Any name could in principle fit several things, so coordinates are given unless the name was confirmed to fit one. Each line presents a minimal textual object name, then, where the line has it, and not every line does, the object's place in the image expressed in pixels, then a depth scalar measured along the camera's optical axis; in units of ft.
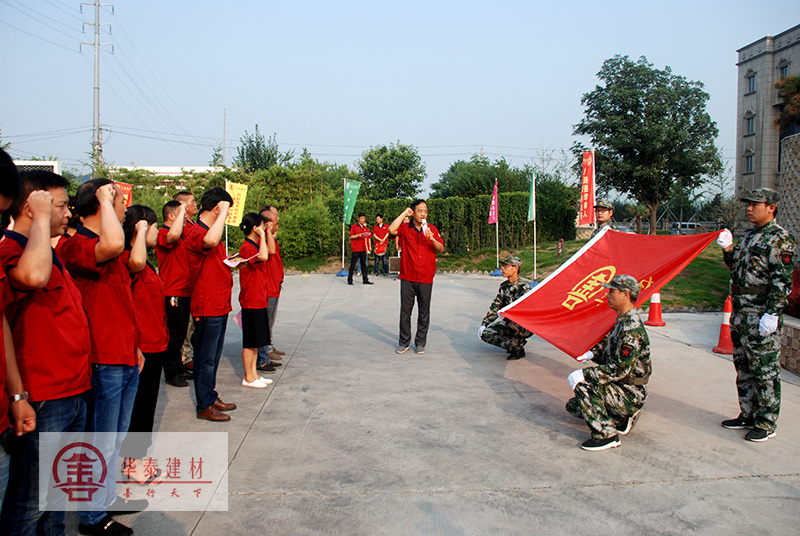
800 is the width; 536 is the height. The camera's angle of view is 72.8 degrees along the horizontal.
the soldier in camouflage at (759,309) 13.60
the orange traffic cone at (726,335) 22.45
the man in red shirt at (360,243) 50.52
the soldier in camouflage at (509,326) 21.88
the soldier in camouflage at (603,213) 21.30
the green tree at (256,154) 121.08
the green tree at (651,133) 90.43
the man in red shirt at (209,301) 14.19
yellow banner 42.01
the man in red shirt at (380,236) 57.03
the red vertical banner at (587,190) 37.92
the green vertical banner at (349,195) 59.31
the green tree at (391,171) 131.23
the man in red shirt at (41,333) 6.75
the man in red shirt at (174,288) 17.79
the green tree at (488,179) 109.40
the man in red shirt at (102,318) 8.92
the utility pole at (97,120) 78.12
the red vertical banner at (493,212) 60.43
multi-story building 124.67
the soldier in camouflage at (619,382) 13.34
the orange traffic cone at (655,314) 28.40
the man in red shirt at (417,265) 23.26
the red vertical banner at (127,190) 30.78
